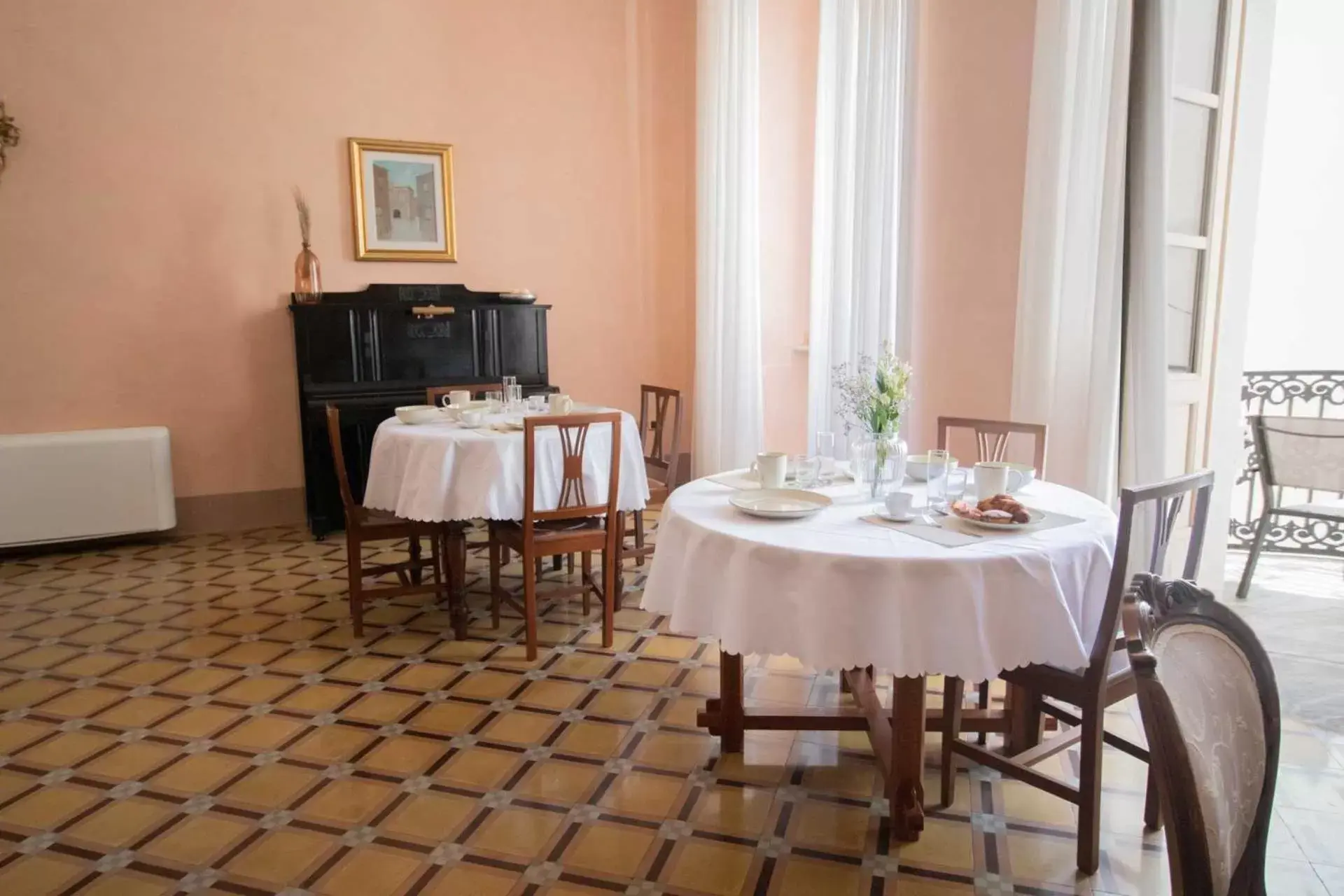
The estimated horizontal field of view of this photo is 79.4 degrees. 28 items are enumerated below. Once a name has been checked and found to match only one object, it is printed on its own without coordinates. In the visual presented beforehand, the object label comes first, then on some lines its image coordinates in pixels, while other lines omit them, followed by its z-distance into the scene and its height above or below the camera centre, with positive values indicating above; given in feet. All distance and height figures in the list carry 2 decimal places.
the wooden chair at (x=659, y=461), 13.41 -2.20
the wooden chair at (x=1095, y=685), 6.12 -2.81
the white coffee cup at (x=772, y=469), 7.81 -1.28
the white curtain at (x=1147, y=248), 9.75 +1.08
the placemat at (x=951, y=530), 6.28 -1.56
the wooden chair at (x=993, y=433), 9.18 -1.16
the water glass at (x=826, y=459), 8.48 -1.32
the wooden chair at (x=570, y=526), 10.62 -2.59
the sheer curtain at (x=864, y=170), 13.43 +2.88
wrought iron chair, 12.92 -2.04
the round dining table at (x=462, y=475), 10.81 -1.89
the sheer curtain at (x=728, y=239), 18.02 +2.21
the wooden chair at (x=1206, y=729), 3.21 -1.64
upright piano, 16.63 -0.37
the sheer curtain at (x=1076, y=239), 10.09 +1.23
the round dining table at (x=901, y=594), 5.83 -1.92
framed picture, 17.97 +3.03
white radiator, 15.55 -2.91
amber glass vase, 16.96 +1.26
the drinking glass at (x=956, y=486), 7.71 -1.50
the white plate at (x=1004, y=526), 6.47 -1.52
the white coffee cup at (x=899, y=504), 6.78 -1.40
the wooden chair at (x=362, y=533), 11.57 -2.83
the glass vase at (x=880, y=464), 7.39 -1.20
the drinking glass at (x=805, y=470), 8.25 -1.39
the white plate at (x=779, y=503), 6.85 -1.49
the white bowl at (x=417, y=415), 12.42 -1.21
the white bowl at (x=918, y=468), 8.22 -1.34
